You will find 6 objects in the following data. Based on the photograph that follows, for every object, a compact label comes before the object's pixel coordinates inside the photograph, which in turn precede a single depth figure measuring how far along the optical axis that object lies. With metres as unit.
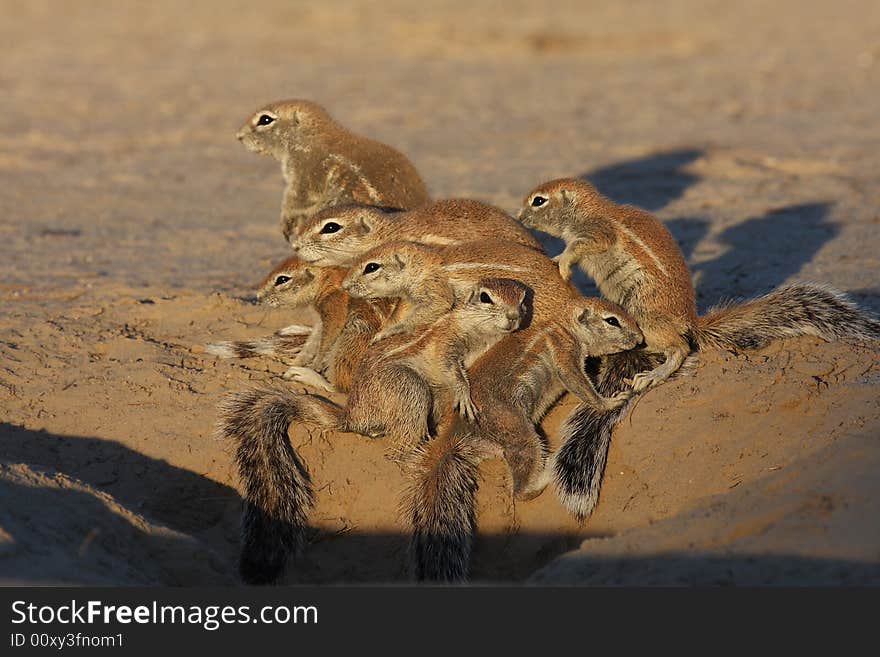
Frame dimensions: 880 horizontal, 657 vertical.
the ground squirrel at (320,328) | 12.91
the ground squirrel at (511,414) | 11.12
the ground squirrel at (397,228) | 12.87
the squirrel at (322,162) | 14.45
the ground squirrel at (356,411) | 11.35
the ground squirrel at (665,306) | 12.16
